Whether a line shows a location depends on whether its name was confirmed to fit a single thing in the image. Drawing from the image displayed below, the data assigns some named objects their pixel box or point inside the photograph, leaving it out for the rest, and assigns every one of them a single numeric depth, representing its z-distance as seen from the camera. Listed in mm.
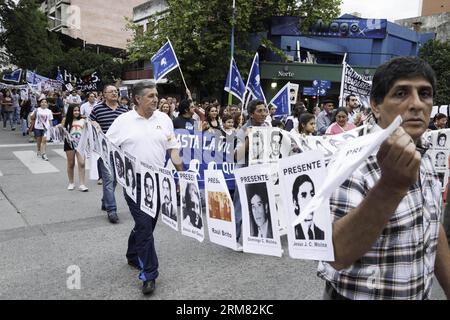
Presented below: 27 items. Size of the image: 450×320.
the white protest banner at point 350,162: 1144
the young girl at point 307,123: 5649
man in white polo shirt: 3605
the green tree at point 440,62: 24798
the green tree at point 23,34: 28678
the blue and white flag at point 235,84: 9836
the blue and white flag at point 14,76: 21000
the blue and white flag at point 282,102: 8930
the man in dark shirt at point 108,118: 5695
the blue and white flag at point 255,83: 9391
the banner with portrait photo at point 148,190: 3549
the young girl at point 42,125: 10914
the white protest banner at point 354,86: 8617
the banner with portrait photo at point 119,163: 3812
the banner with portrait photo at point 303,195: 1601
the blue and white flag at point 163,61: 7608
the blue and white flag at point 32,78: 20188
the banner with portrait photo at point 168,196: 3471
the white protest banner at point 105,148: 4121
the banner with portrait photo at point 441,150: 5379
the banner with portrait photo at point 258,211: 2578
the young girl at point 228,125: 6518
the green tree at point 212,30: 21859
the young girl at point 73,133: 7379
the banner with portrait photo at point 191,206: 3352
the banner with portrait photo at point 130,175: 3691
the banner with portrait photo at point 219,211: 3057
